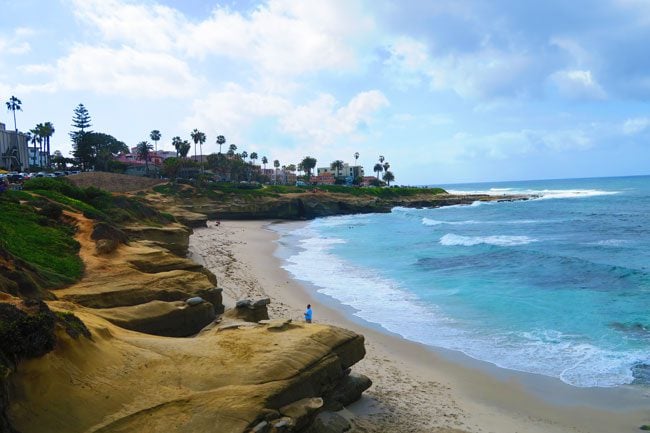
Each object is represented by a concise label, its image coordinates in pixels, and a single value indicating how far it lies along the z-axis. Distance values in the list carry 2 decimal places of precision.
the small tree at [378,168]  153.38
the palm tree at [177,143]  96.79
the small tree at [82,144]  80.06
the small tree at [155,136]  104.19
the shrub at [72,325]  7.95
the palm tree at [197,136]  101.94
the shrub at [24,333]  6.86
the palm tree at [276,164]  144.75
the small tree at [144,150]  86.81
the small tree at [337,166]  149.25
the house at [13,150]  60.22
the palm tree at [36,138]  79.25
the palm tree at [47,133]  78.00
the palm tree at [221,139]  116.71
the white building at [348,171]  151.12
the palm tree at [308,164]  129.88
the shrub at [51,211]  20.73
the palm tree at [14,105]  78.88
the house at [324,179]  133.61
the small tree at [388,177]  153.00
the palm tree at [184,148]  96.50
